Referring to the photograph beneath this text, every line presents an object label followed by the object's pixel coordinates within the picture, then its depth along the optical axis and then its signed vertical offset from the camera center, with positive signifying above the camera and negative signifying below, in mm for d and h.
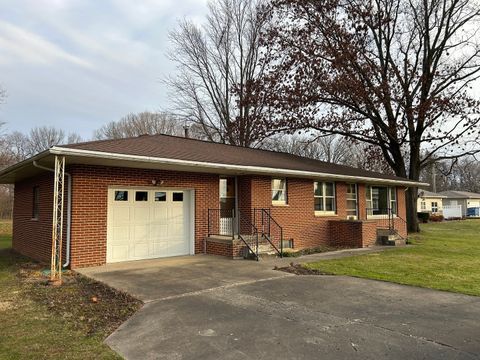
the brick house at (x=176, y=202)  9734 +117
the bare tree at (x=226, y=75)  30531 +10801
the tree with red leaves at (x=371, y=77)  21438 +7419
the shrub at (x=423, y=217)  37469 -1188
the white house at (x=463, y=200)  52906 +649
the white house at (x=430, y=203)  46375 +215
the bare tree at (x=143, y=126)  41375 +8786
